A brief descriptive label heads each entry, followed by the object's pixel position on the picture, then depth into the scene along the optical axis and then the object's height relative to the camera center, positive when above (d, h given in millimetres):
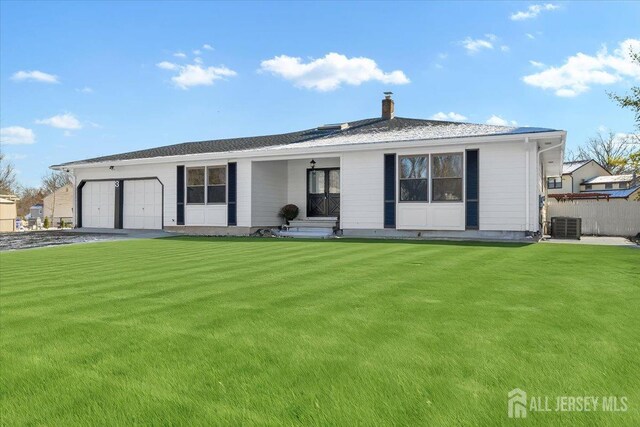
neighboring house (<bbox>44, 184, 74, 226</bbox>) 48250 +1515
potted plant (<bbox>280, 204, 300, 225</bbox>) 17062 +122
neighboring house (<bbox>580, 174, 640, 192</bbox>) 45938 +3471
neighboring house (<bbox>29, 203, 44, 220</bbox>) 53734 +483
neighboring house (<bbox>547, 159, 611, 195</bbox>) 46944 +4320
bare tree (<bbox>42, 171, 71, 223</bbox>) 57562 +4690
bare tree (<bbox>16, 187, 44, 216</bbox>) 52512 +2399
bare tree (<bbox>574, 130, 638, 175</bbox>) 51353 +8388
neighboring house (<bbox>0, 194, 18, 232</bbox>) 21750 +69
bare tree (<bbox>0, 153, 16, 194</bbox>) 42084 +4077
